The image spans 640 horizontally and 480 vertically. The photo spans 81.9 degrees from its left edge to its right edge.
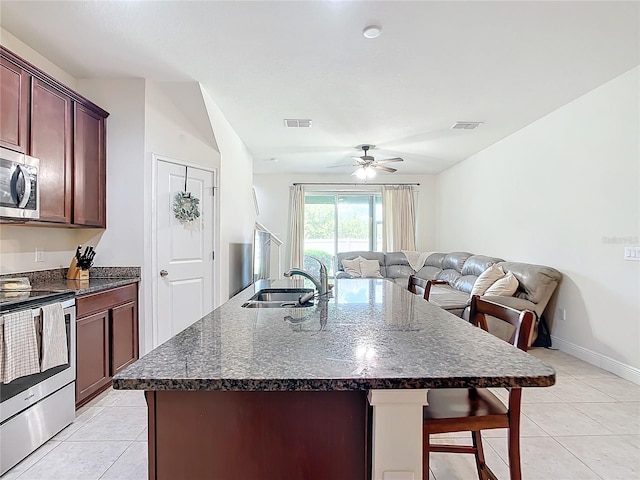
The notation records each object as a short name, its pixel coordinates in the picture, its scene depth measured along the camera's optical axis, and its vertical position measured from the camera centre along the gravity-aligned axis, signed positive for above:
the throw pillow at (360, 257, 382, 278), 6.90 -0.54
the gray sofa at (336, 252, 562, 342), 3.88 -0.52
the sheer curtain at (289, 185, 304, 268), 7.66 +0.28
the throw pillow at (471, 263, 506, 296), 4.35 -0.47
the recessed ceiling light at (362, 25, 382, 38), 2.51 +1.44
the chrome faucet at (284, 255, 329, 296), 2.04 -0.23
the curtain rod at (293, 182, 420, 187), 7.81 +1.18
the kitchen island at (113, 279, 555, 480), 0.86 -0.40
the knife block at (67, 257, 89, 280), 3.03 -0.27
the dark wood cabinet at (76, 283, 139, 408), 2.55 -0.75
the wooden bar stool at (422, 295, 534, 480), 1.30 -0.63
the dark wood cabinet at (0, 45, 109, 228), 2.34 +0.75
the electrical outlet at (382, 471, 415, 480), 0.89 -0.57
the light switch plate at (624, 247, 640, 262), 3.03 -0.12
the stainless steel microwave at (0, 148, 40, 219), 2.22 +0.34
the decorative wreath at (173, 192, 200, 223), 3.67 +0.33
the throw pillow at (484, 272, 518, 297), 4.03 -0.52
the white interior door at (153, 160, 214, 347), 3.54 -0.15
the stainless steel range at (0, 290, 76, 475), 1.90 -0.90
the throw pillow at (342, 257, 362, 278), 6.91 -0.51
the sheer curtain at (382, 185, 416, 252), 7.68 +0.43
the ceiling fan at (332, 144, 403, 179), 5.55 +1.13
